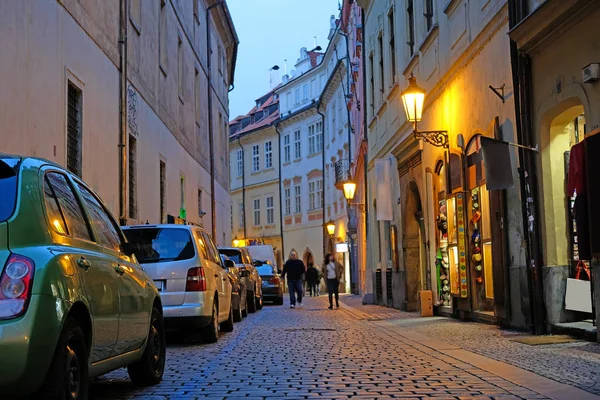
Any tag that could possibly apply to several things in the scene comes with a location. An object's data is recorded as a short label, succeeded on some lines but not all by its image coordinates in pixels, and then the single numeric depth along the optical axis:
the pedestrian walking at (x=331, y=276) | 25.25
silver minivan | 11.87
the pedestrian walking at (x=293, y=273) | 25.39
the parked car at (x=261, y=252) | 35.03
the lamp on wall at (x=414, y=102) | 15.69
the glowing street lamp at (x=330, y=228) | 44.19
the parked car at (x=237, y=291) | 16.27
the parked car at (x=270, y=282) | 28.98
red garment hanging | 9.90
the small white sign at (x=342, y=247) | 42.50
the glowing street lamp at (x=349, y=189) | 29.15
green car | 4.43
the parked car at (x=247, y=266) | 22.05
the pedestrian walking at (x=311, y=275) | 33.78
